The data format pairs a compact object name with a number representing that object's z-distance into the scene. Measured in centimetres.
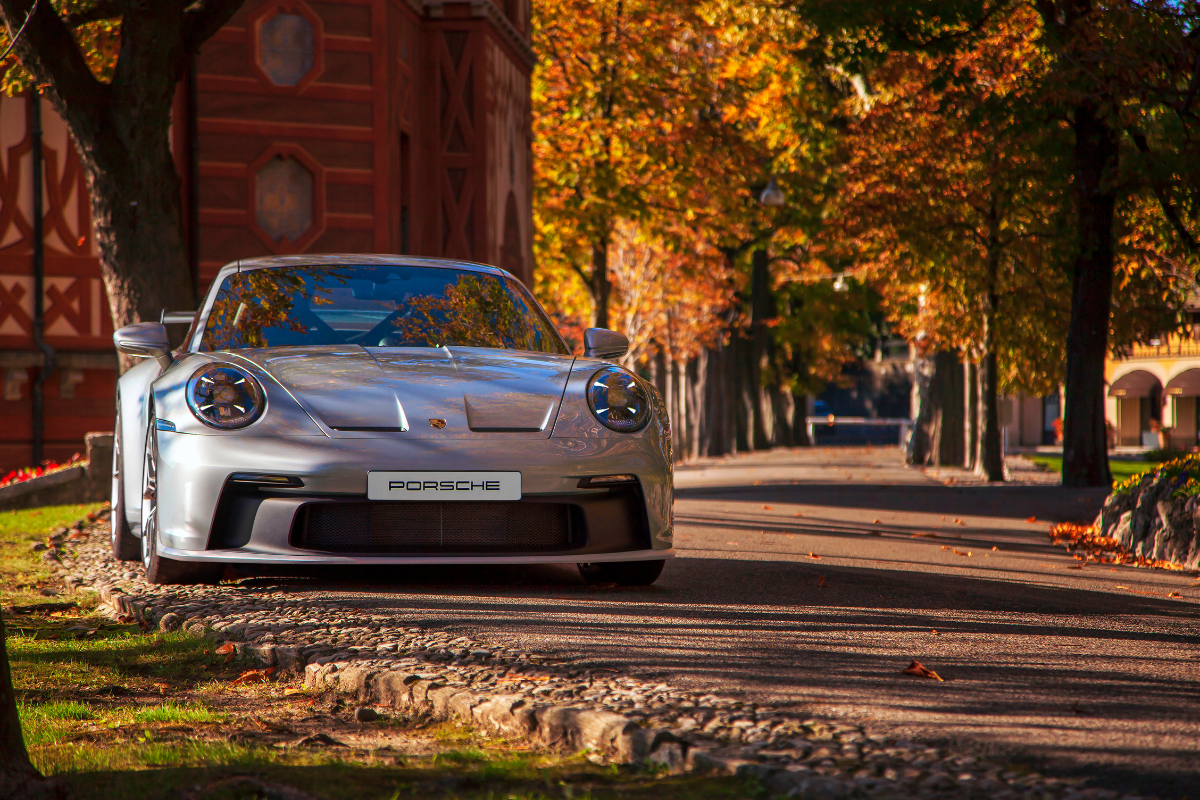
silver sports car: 1021
